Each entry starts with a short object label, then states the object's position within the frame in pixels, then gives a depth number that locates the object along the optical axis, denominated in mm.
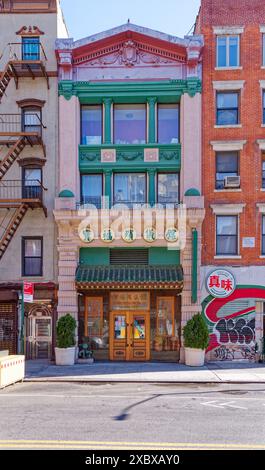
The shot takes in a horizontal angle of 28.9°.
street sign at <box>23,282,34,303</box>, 20344
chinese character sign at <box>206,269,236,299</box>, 24375
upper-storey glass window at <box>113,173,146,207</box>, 25172
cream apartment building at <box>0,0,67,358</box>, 24516
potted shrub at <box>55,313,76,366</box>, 23312
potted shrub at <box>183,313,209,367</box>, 23038
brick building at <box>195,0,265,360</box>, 24453
